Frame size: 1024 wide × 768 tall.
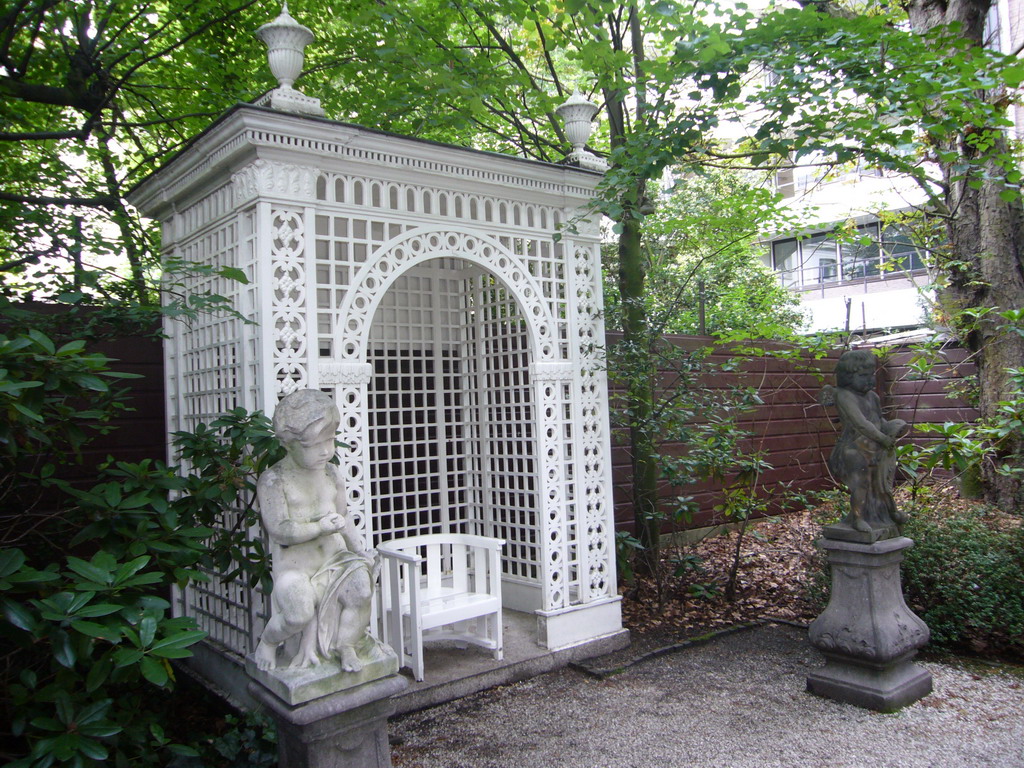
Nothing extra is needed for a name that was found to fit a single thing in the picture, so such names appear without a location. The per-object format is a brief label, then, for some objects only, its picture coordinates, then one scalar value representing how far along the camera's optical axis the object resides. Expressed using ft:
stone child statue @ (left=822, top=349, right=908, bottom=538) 14.11
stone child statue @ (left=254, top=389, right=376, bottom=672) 9.74
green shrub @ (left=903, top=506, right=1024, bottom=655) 15.83
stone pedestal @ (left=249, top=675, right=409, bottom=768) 9.41
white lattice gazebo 13.34
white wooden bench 14.08
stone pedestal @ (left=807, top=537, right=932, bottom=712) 13.53
